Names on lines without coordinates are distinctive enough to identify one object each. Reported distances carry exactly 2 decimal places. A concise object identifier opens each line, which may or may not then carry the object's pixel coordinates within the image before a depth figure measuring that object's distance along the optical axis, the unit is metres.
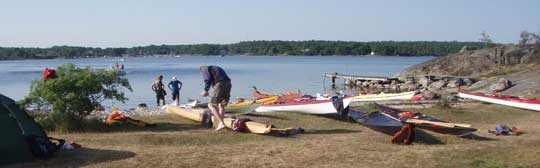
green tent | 9.13
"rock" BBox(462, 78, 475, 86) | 41.46
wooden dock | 50.86
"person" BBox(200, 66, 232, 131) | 13.00
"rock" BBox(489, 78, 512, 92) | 30.98
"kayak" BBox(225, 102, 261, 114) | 17.09
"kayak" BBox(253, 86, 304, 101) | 21.58
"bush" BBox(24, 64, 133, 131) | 13.12
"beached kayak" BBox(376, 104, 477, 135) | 12.20
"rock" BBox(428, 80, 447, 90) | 43.43
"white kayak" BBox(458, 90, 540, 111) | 19.98
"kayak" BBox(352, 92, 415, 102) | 24.88
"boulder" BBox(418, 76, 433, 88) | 46.35
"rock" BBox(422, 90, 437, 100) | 26.92
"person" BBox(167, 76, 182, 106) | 23.98
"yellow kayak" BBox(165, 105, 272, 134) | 12.36
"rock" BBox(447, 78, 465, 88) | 41.76
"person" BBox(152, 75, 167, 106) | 25.17
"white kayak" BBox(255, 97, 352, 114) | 15.78
